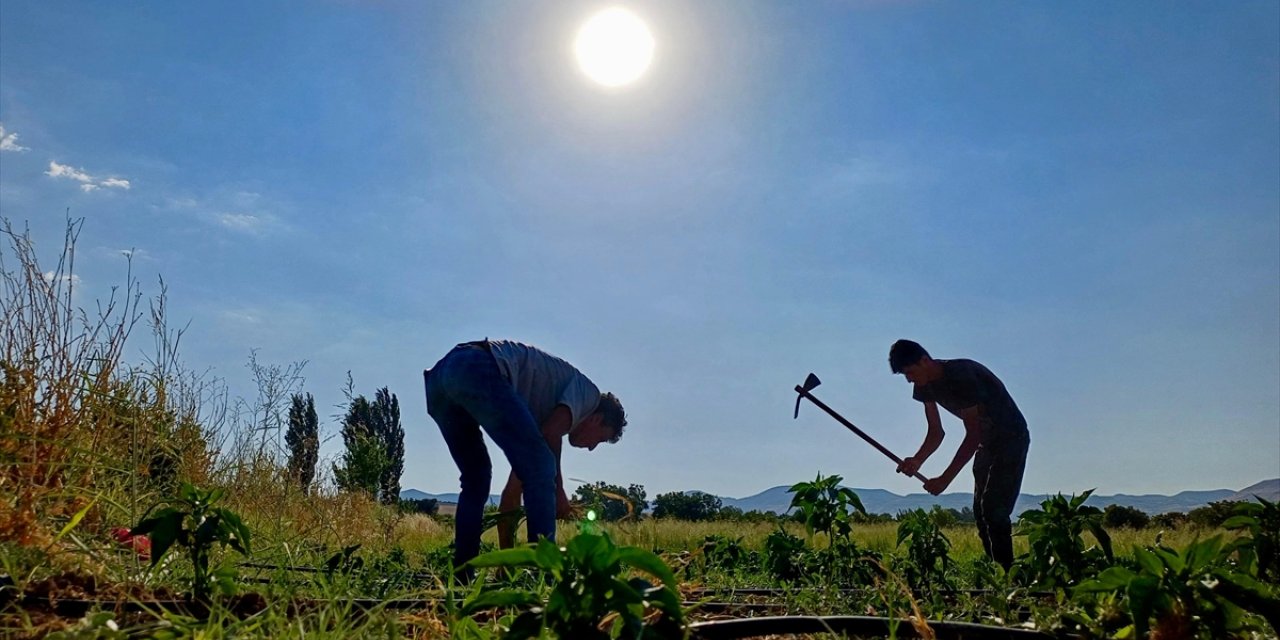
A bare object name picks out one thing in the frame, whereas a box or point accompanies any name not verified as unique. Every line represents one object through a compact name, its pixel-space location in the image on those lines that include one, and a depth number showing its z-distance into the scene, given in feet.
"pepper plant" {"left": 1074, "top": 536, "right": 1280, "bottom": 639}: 3.91
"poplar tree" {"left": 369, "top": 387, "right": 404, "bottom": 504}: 101.71
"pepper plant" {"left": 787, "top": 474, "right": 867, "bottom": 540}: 10.32
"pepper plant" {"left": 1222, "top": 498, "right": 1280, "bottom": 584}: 5.83
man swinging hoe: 16.42
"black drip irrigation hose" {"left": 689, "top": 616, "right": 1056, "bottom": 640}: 4.42
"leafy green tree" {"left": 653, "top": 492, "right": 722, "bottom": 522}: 59.14
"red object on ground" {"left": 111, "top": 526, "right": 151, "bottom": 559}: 8.82
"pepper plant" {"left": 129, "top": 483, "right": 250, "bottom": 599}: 5.26
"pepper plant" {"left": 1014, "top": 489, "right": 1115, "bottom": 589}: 6.78
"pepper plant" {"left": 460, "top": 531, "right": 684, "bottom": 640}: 3.38
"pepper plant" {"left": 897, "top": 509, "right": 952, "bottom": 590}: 9.89
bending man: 11.45
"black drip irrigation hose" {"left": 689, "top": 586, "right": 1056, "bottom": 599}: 8.29
